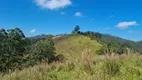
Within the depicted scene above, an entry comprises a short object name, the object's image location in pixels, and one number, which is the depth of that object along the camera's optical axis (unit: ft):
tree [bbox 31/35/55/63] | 82.69
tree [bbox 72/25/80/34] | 169.19
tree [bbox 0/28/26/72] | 75.28
